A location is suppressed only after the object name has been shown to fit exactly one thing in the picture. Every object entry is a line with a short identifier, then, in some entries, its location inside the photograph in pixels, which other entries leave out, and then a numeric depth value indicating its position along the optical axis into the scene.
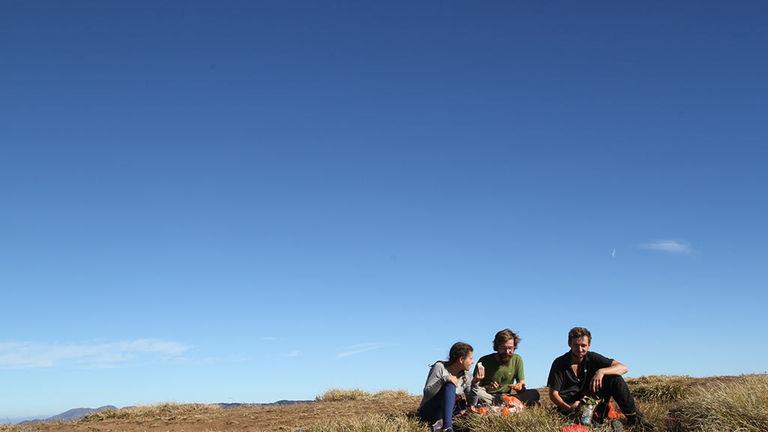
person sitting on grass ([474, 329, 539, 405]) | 9.39
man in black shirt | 7.60
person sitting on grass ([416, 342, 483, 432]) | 8.25
